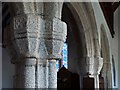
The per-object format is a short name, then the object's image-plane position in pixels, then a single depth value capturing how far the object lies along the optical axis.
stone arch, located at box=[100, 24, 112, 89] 7.10
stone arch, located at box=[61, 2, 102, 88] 4.88
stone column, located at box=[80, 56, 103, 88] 4.94
